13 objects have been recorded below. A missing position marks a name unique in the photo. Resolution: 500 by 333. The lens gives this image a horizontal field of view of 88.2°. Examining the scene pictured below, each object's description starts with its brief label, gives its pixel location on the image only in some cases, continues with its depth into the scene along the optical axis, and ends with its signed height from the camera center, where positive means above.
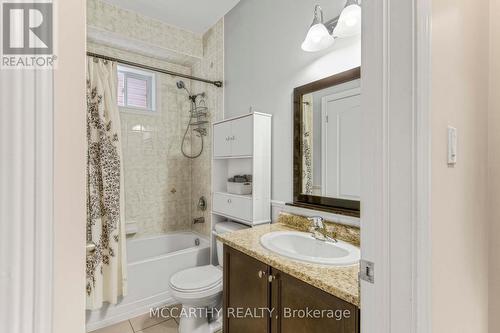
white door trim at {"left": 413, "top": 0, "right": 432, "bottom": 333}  0.66 -0.01
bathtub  2.18 -1.07
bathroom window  2.99 +0.92
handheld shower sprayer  3.10 +0.61
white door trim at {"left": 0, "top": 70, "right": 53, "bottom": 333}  0.31 -0.04
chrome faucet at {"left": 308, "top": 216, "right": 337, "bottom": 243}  1.59 -0.40
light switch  0.81 +0.06
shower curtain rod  2.24 +0.95
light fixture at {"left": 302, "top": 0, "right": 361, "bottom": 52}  1.52 +0.86
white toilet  1.83 -0.94
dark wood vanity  1.05 -0.66
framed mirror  1.63 +0.15
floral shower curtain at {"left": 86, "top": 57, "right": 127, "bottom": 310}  2.18 -0.18
